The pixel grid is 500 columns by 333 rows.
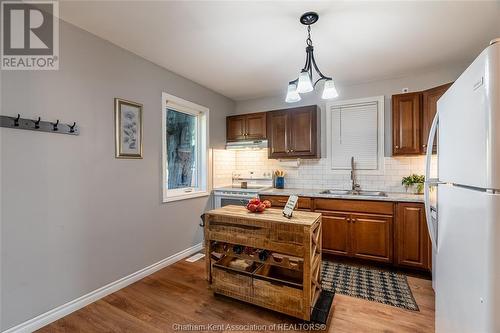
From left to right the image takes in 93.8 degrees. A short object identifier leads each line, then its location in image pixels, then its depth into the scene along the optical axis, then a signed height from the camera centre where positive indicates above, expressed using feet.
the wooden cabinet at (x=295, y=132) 11.56 +1.76
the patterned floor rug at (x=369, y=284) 7.27 -4.11
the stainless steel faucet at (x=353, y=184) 11.34 -0.84
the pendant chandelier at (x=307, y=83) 6.05 +2.30
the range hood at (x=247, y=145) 12.66 +1.25
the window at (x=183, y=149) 10.17 +0.88
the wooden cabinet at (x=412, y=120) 9.12 +1.93
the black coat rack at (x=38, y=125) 5.51 +1.07
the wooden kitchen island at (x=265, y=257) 5.91 -2.55
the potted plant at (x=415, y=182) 9.97 -0.67
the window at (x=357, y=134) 11.02 +1.63
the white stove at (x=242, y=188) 11.94 -1.16
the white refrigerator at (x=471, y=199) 2.58 -0.44
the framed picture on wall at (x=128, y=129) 7.93 +1.34
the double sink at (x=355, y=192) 10.85 -1.23
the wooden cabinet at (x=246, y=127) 12.85 +2.27
